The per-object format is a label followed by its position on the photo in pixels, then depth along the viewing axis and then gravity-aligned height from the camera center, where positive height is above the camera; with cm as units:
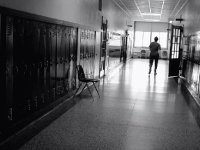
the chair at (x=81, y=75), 654 -62
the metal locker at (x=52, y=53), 487 -8
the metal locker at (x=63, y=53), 564 -9
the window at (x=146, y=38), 2378 +101
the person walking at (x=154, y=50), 1225 +1
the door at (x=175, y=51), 1134 -2
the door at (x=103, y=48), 1031 +3
